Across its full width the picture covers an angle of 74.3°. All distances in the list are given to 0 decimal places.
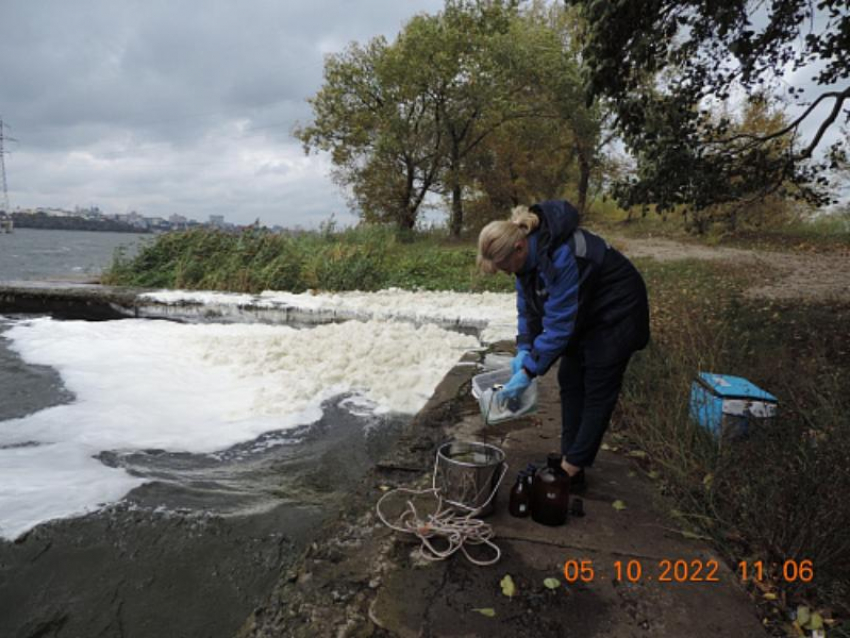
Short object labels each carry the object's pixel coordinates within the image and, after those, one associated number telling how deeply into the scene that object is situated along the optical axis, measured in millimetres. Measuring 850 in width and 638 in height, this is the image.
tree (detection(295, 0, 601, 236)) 17688
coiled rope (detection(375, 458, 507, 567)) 2113
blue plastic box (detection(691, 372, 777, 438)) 2967
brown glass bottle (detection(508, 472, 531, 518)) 2393
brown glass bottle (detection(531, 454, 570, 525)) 2289
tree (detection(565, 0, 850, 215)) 4645
